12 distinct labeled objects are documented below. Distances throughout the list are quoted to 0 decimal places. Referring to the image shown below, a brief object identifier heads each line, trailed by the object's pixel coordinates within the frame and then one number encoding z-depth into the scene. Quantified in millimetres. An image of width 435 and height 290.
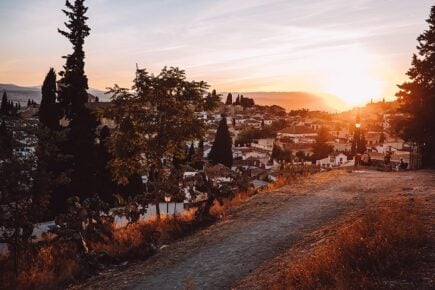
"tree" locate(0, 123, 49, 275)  9258
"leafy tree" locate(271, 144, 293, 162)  77925
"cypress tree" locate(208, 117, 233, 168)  52750
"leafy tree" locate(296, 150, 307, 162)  81494
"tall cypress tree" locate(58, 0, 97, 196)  25078
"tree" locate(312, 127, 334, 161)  83000
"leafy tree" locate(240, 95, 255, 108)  180612
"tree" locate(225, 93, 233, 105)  176875
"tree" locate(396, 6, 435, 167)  25438
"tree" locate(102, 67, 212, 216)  13156
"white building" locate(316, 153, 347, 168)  69938
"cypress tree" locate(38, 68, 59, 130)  28734
